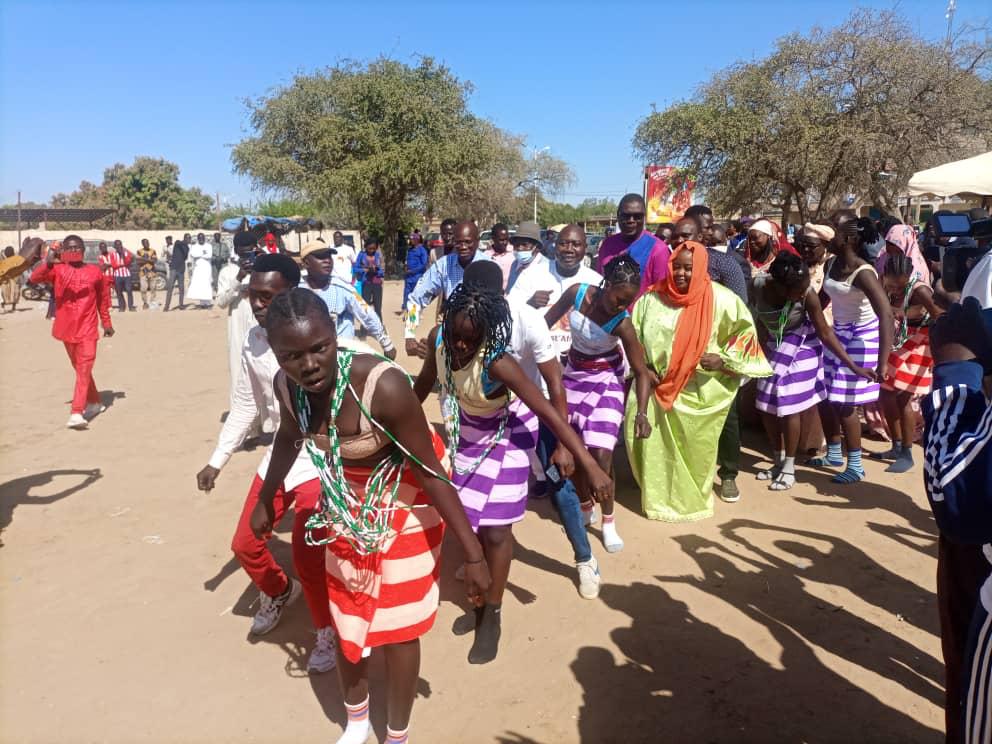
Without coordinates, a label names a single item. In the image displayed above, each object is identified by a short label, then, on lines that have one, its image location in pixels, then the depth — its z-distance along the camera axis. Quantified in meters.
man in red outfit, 7.55
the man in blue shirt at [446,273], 6.02
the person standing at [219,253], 18.53
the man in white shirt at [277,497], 3.07
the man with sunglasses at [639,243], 5.39
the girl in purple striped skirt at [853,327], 5.17
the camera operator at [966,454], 1.75
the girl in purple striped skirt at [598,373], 4.24
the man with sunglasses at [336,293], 5.27
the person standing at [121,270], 17.50
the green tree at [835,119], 19.58
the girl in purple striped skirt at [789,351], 5.16
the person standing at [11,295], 18.36
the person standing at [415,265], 12.86
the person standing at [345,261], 11.53
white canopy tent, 8.18
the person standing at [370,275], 14.27
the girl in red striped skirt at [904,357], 5.78
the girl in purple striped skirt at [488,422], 3.00
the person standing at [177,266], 17.97
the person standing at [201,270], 16.03
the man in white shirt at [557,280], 4.61
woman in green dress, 4.77
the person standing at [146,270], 20.70
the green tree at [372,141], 26.58
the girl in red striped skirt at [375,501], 2.35
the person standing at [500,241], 9.20
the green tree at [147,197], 52.03
